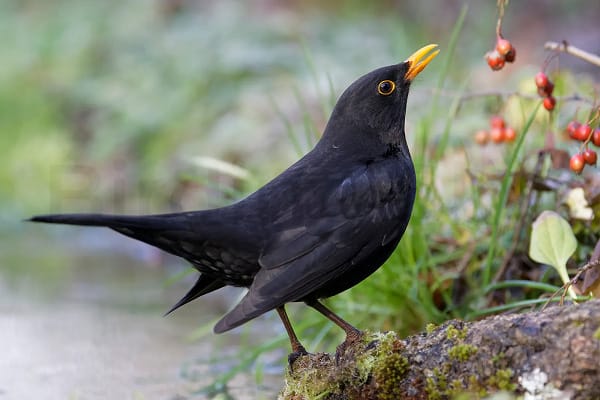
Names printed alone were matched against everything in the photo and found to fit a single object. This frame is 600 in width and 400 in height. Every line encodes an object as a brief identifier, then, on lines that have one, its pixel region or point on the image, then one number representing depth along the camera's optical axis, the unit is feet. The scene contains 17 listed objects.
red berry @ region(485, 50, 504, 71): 22.15
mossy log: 14.56
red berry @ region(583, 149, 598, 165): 20.66
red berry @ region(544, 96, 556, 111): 22.54
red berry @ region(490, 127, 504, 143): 26.07
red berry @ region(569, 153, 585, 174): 20.74
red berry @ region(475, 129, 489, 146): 27.20
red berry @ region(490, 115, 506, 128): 26.27
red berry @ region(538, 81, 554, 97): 22.34
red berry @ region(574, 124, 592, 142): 21.30
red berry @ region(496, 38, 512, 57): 21.98
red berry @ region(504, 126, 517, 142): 26.11
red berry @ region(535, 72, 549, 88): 22.11
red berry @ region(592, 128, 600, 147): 21.26
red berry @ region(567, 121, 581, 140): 21.61
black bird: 18.62
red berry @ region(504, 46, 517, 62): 22.18
